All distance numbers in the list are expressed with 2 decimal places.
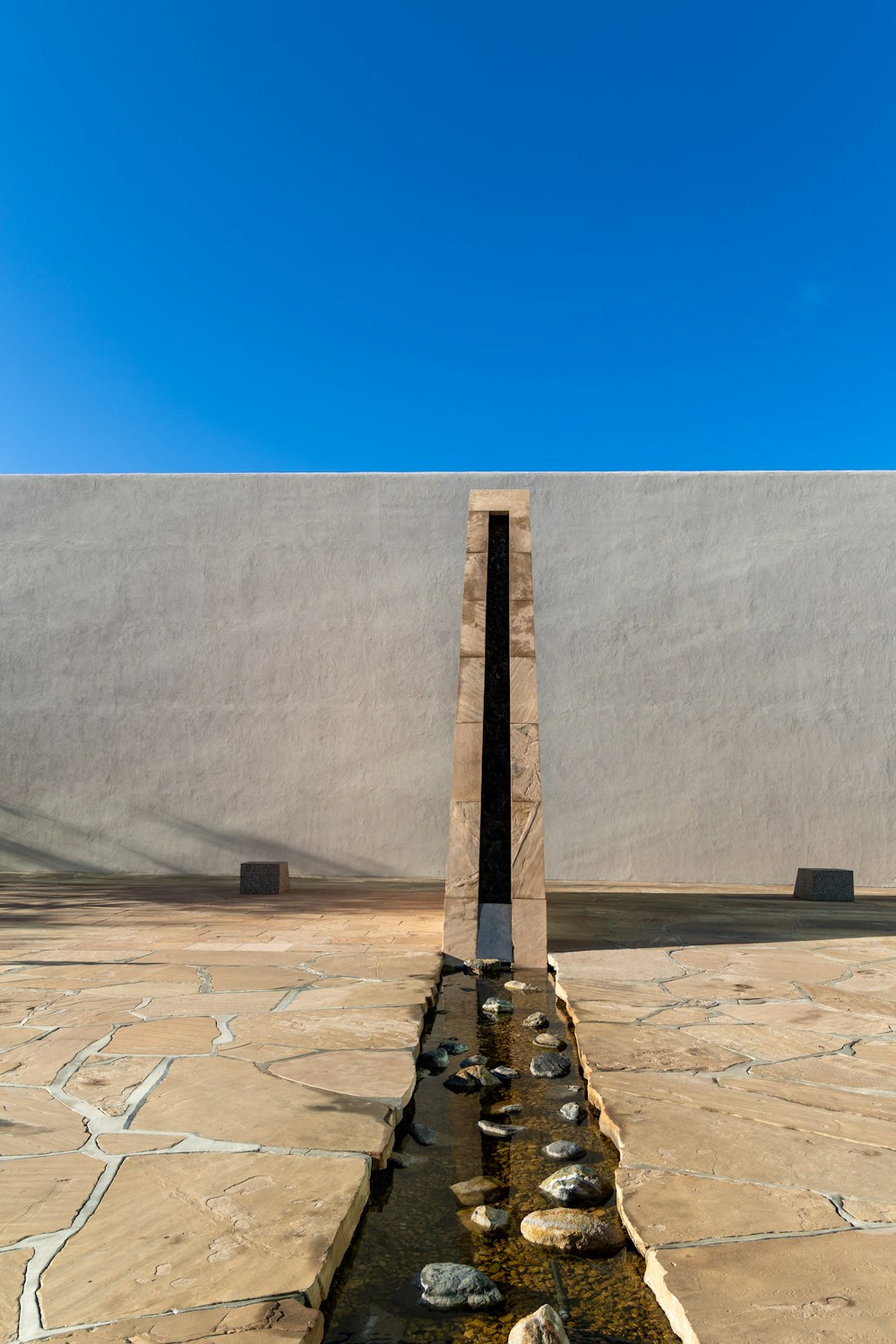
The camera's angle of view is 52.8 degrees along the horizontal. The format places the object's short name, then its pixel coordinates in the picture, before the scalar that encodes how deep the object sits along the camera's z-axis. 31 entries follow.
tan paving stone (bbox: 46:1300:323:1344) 1.03
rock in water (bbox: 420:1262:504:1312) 1.22
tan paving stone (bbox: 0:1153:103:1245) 1.34
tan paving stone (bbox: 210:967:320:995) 3.17
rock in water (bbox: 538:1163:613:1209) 1.54
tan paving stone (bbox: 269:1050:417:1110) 2.02
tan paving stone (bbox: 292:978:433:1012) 2.89
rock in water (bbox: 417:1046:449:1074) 2.36
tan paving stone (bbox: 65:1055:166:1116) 1.93
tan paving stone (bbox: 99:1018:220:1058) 2.33
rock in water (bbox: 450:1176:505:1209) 1.57
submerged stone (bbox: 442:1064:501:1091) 2.19
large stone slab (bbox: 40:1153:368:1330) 1.14
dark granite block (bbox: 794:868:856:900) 6.61
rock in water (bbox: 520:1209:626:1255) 1.38
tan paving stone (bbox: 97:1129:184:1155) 1.66
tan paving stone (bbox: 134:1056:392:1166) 1.73
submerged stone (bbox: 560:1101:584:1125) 1.97
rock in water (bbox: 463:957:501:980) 3.69
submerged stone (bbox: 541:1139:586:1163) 1.74
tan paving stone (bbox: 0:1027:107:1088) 2.10
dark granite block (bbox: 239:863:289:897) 6.64
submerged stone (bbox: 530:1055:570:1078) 2.30
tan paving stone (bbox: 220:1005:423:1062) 2.37
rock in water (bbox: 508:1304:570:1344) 1.09
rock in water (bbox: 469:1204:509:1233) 1.45
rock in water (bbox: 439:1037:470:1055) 2.51
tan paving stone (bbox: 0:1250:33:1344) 1.06
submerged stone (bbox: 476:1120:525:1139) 1.87
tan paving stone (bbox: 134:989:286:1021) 2.74
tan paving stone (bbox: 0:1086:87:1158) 1.66
